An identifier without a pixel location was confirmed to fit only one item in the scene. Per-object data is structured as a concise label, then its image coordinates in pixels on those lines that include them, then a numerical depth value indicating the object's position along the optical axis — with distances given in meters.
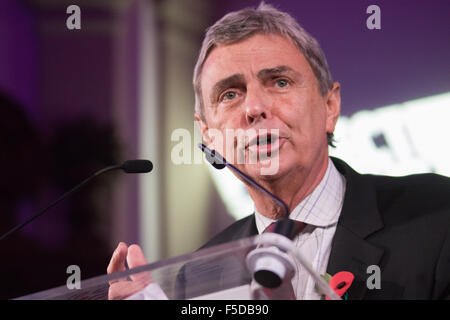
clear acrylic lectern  1.97
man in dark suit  2.16
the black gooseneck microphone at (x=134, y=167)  2.13
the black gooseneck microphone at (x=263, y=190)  2.01
